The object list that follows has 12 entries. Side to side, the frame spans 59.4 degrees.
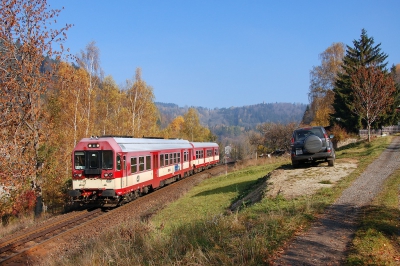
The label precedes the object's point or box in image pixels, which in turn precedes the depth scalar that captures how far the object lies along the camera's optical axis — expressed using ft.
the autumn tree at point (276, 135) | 166.40
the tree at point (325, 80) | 166.50
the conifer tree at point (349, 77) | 123.24
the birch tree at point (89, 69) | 102.94
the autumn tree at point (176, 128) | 227.57
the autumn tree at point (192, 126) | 260.62
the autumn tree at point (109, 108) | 140.05
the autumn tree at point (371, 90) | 95.09
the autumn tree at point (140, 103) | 149.89
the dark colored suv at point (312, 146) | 50.11
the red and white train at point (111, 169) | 52.80
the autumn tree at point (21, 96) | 44.11
